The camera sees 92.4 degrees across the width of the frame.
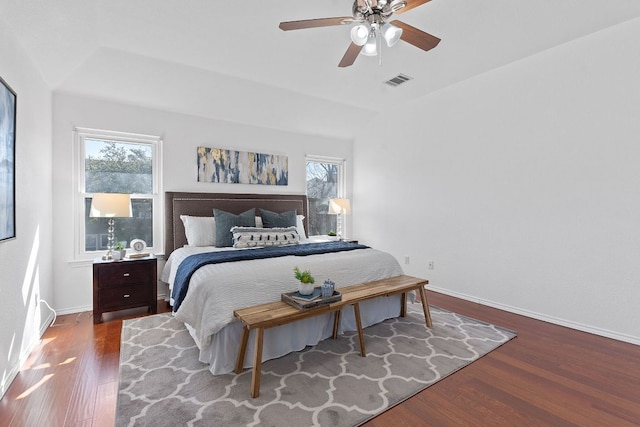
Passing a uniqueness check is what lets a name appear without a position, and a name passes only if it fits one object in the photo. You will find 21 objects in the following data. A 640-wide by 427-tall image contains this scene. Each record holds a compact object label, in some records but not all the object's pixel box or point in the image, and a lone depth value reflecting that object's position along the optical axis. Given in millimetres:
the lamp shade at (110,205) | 3238
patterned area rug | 1777
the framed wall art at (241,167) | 4344
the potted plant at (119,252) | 3355
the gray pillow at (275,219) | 4238
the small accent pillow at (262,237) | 3562
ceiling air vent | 3825
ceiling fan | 1999
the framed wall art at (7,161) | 1949
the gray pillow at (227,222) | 3793
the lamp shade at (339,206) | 5055
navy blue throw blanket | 2588
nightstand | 3176
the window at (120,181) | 3580
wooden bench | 1976
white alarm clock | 3592
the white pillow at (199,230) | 3824
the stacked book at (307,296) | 2261
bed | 2227
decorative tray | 2209
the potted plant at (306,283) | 2303
